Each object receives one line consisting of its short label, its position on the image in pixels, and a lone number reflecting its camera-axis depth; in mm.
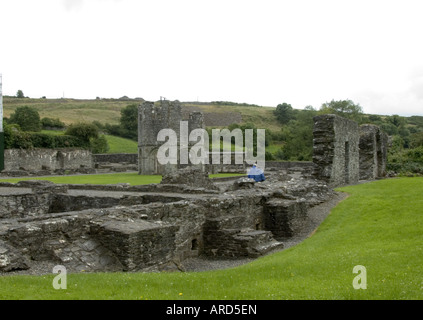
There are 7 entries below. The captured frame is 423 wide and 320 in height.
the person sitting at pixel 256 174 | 24016
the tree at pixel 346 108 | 68125
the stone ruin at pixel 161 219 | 8094
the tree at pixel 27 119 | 65875
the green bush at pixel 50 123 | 71812
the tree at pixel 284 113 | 111250
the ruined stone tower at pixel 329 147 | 21938
